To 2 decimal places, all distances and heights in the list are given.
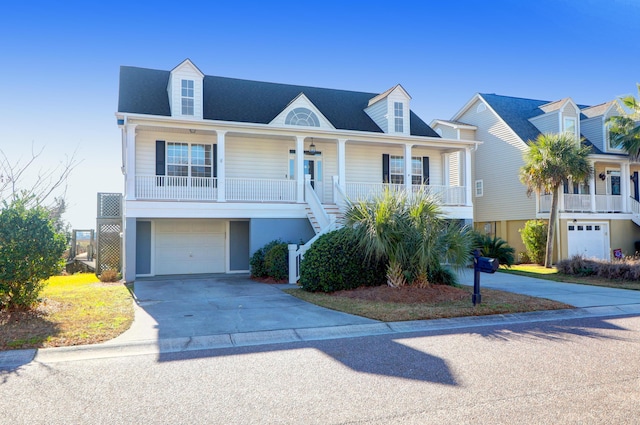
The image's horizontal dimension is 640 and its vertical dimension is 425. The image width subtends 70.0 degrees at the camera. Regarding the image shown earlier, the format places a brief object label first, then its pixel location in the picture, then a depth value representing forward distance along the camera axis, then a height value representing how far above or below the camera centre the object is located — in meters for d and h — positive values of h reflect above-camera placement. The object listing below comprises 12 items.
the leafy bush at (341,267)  11.78 -1.08
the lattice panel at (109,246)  17.81 -0.70
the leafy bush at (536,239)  22.12 -0.69
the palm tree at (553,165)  20.00 +2.64
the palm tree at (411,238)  10.68 -0.29
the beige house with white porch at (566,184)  23.84 +2.38
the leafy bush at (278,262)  14.59 -1.15
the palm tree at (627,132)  23.78 +4.87
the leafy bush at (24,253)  8.23 -0.46
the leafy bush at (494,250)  17.66 -0.96
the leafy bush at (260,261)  15.50 -1.17
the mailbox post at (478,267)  9.36 -0.88
